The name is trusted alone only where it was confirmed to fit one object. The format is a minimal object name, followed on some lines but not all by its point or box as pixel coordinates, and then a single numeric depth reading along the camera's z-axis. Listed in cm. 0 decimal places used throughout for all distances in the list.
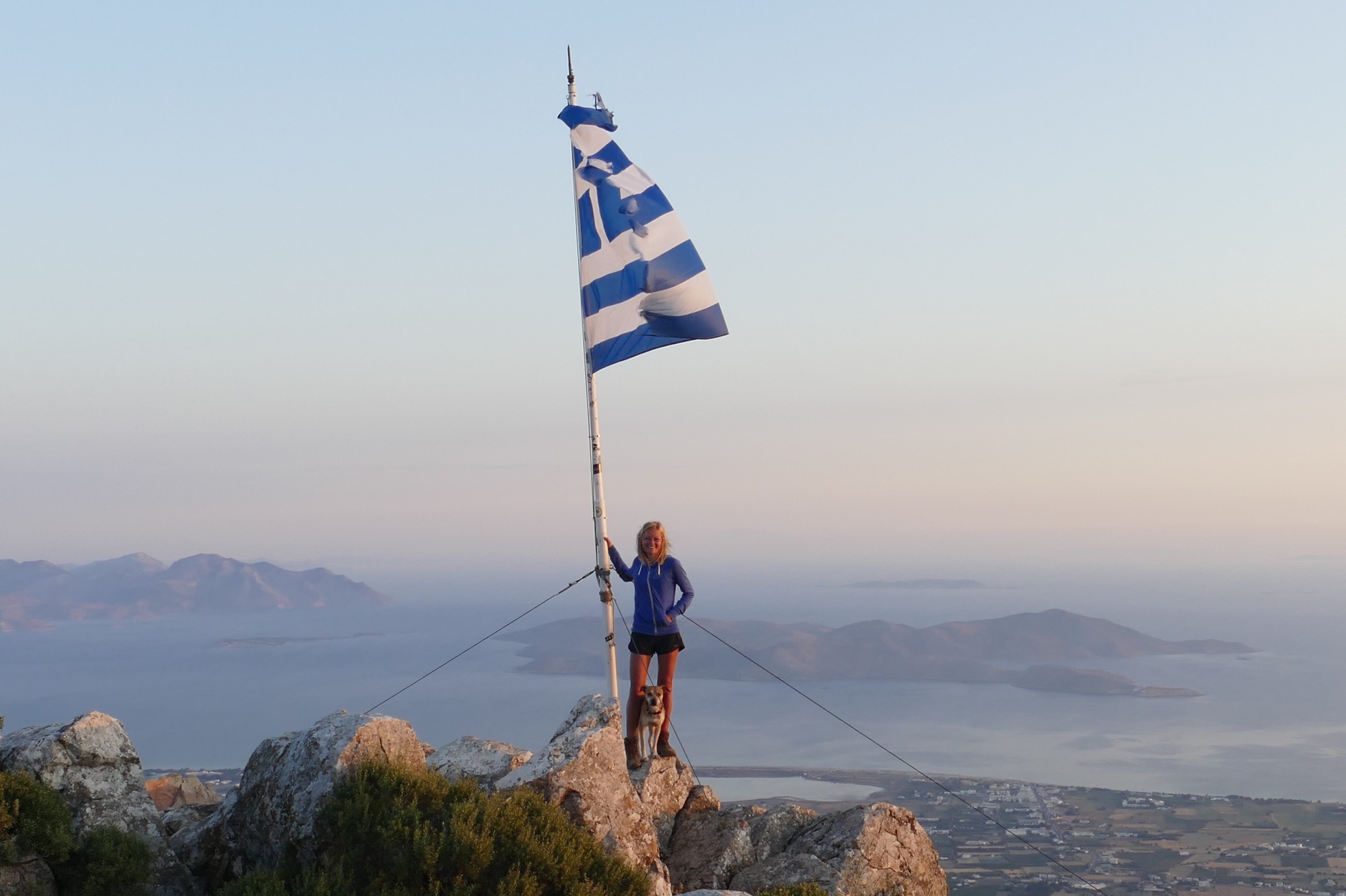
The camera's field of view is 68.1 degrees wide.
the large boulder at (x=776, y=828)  1007
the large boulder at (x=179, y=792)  1430
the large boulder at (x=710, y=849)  970
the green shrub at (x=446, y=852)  778
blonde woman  1091
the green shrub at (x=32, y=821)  834
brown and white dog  1091
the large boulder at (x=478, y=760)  996
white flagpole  1164
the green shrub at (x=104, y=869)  845
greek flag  1269
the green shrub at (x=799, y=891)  877
